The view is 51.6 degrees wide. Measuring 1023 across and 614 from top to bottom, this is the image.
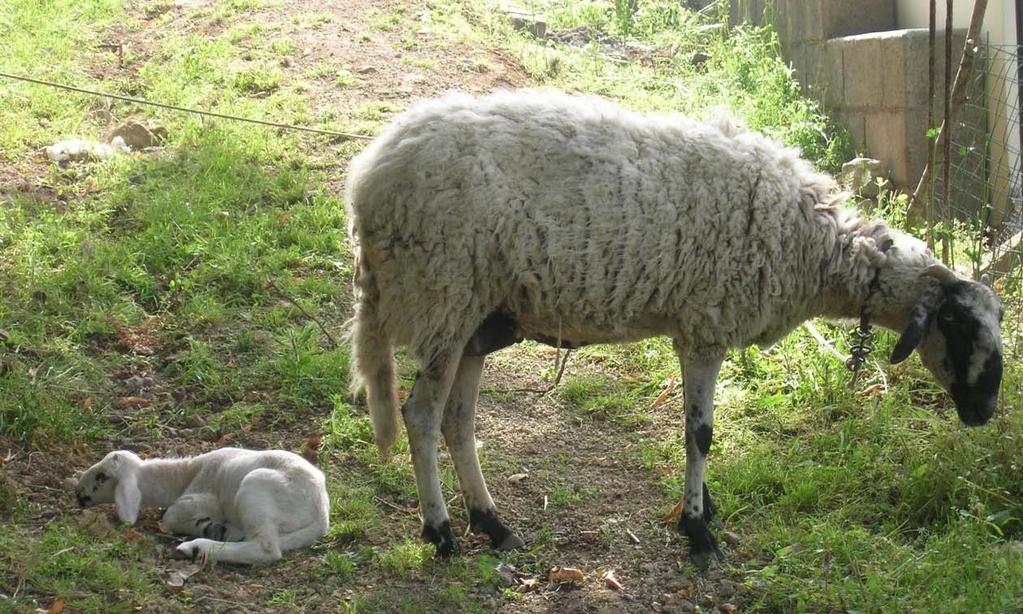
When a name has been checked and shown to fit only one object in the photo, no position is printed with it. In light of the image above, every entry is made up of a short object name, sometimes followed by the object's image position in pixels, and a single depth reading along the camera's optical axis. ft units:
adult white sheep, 15.52
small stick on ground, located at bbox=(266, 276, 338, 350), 21.68
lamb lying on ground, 15.14
